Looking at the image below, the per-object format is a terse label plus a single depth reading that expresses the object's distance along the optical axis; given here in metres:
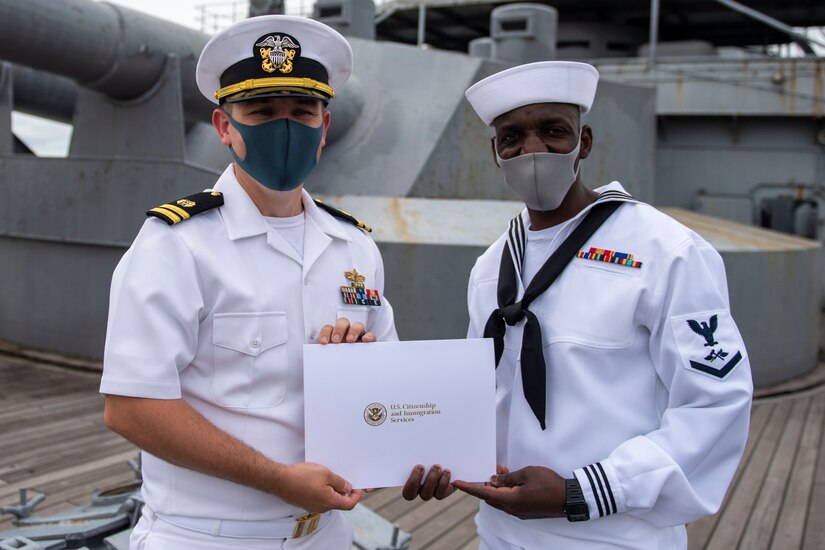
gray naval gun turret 5.01
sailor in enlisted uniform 1.37
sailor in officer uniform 1.26
